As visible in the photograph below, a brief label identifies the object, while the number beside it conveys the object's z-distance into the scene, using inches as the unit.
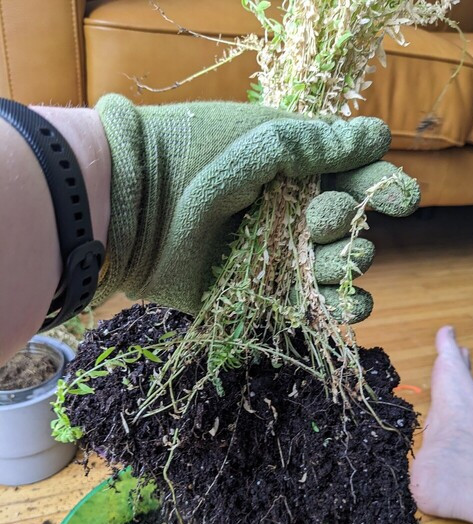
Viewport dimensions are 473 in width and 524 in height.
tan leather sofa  43.4
